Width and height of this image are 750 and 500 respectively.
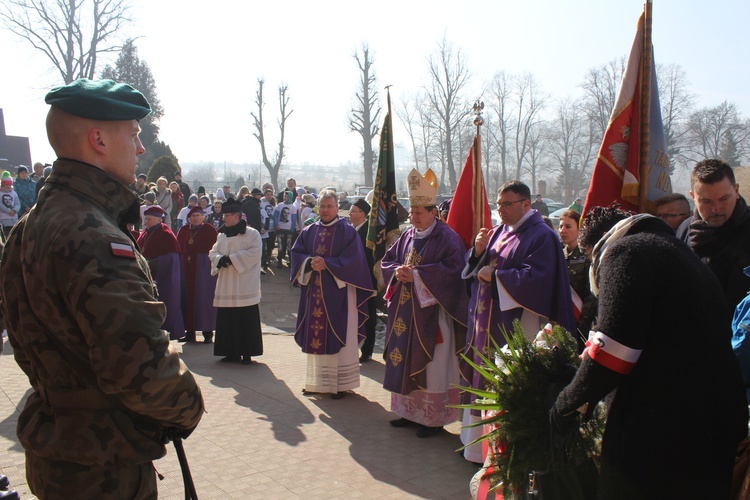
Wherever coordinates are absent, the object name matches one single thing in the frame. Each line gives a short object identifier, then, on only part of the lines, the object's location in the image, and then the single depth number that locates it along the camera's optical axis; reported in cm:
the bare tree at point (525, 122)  6619
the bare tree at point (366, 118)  4994
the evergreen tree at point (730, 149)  5040
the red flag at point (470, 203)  653
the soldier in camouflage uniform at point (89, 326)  210
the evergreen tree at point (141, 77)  3853
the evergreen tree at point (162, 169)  2608
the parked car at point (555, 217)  2680
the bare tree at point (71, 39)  3123
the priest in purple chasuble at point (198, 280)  1018
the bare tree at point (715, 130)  5325
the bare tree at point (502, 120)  6544
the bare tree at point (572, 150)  6944
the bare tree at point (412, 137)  7075
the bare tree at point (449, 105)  5599
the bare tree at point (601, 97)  5225
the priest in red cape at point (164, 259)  963
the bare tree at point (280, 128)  5178
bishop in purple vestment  606
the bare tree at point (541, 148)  7342
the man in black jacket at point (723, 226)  392
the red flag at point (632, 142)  483
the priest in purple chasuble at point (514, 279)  503
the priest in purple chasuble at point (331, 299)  739
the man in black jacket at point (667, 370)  243
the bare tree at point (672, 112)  4881
